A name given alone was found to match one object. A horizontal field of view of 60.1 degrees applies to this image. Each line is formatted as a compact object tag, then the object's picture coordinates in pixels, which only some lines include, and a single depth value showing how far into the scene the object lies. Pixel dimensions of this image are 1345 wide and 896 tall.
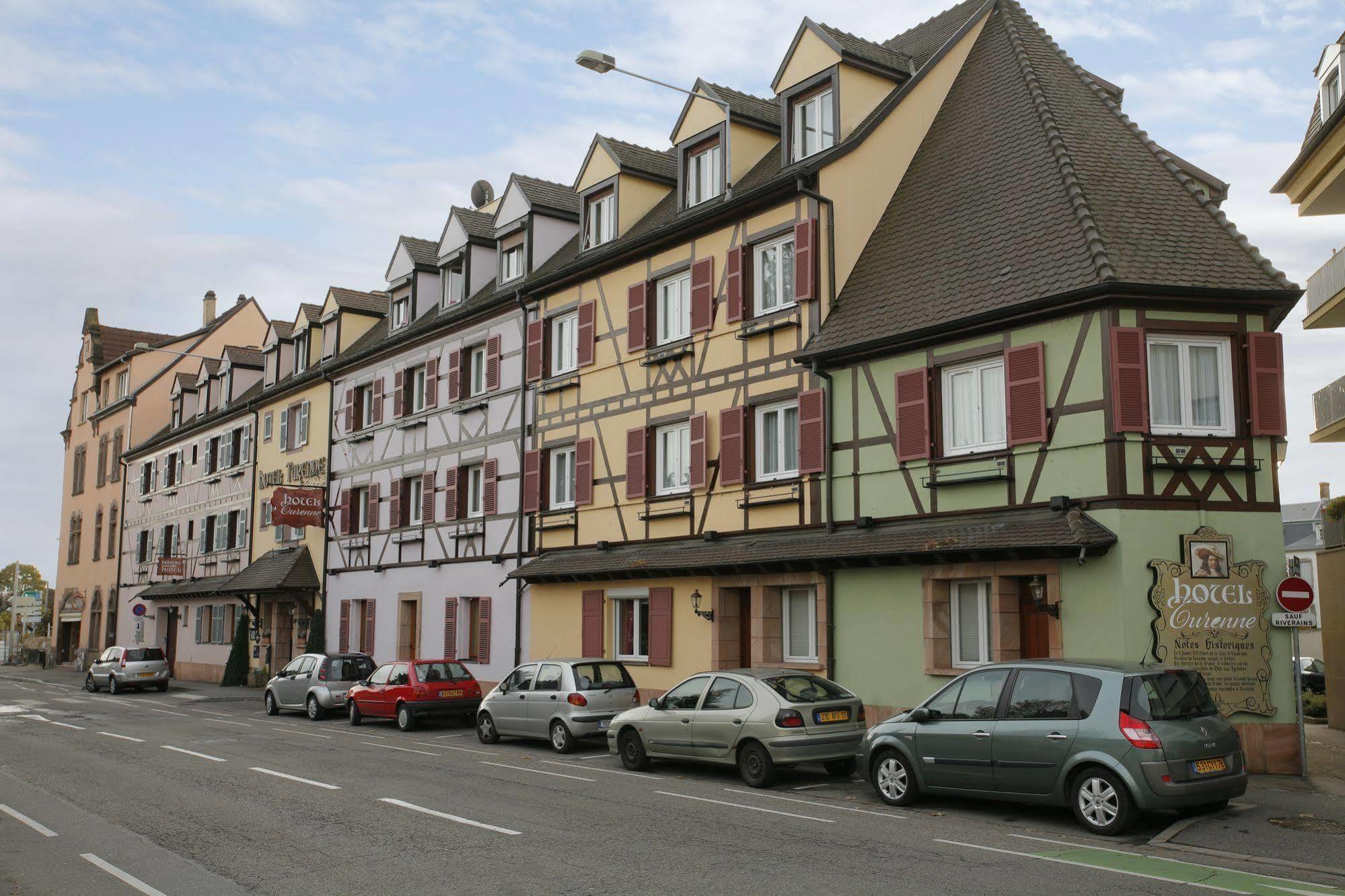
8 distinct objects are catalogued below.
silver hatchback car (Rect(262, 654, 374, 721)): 26.17
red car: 22.80
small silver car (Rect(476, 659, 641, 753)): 18.42
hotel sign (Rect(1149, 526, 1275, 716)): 14.90
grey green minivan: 10.51
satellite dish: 36.53
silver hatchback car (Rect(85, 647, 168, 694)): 38.06
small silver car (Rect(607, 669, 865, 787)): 14.08
